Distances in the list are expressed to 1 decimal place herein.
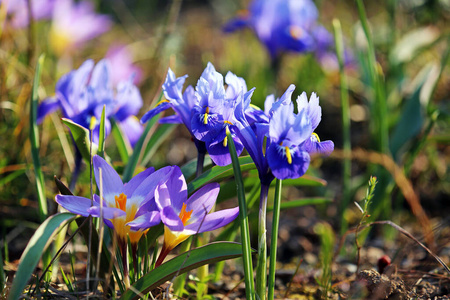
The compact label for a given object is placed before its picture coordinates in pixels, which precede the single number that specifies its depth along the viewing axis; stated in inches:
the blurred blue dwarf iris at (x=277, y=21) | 56.0
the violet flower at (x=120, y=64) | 57.1
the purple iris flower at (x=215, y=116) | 39.6
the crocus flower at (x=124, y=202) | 39.1
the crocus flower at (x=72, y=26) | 59.5
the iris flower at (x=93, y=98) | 42.0
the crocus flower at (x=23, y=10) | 49.0
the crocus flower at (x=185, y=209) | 39.4
